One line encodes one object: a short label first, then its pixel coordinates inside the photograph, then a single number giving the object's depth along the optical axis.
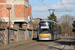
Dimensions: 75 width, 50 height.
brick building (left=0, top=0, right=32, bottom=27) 38.06
